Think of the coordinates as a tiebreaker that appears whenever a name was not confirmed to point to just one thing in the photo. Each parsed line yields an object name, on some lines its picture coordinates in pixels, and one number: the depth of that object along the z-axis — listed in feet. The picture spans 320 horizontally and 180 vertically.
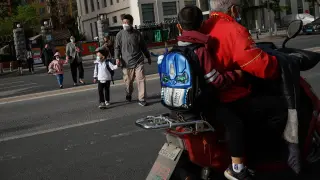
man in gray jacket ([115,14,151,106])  28.22
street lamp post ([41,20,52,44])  114.93
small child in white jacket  28.35
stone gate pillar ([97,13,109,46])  116.57
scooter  10.13
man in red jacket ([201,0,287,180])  10.00
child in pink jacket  43.91
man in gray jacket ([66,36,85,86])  46.93
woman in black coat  74.55
